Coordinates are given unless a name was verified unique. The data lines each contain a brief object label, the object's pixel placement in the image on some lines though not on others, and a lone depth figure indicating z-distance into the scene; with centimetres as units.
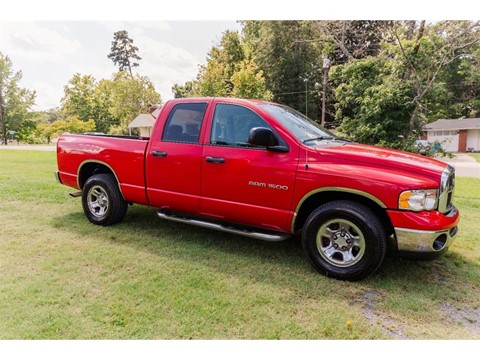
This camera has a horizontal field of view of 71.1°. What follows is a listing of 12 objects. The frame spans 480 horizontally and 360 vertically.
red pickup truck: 334
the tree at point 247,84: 2102
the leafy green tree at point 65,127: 4659
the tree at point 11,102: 4891
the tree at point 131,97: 4012
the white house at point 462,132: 3600
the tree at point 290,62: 3067
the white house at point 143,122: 3804
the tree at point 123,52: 6881
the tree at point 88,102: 5178
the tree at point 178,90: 6342
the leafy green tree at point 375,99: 1320
